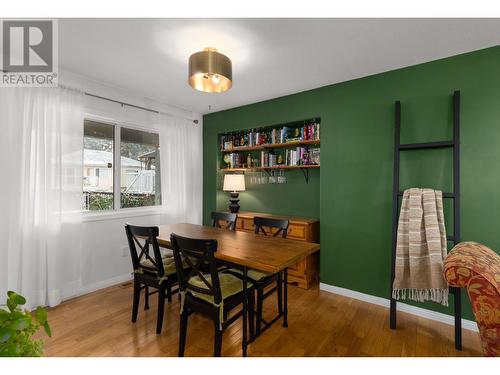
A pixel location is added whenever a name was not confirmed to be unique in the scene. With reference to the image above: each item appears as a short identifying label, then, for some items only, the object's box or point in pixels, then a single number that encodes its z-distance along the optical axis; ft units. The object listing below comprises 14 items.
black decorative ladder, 6.48
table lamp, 11.99
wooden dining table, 5.34
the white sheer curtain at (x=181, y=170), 11.81
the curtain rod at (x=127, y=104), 9.42
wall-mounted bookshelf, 10.56
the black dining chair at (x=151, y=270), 6.70
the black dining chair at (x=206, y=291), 5.31
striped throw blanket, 6.77
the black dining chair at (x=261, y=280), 6.59
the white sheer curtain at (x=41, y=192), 7.50
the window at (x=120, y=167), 10.03
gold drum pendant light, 5.98
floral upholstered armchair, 3.93
